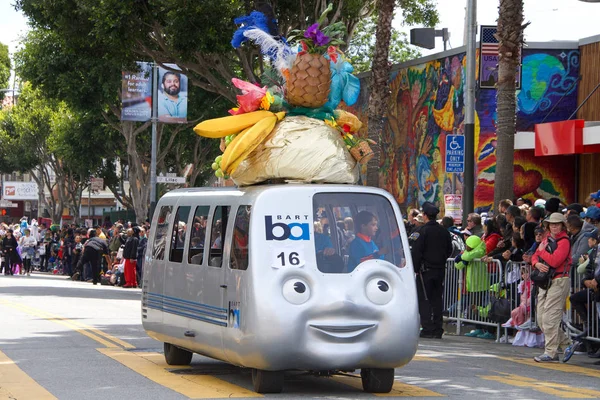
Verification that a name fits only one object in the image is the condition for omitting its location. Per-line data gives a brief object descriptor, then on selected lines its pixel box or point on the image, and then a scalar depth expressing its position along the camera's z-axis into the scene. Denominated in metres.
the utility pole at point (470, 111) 21.94
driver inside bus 10.61
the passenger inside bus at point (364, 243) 10.77
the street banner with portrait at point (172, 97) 38.56
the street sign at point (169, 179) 38.81
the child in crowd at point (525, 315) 16.64
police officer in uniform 17.33
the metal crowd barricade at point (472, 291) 17.75
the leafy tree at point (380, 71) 25.77
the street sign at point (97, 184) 56.44
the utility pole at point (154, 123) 38.47
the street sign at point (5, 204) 86.31
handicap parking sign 21.88
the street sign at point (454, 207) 23.66
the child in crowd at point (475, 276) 17.89
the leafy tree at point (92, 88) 41.00
